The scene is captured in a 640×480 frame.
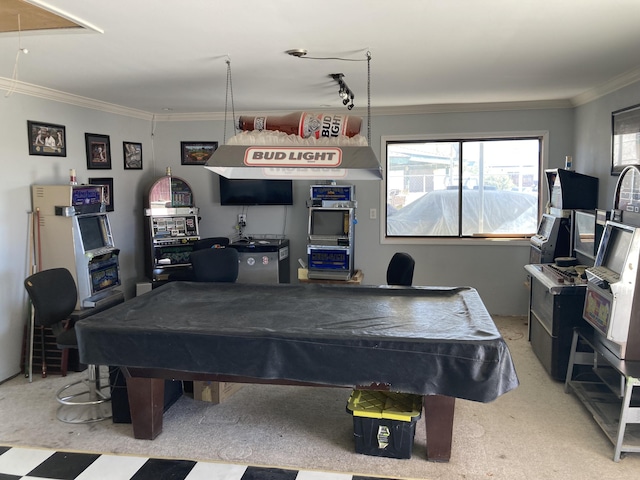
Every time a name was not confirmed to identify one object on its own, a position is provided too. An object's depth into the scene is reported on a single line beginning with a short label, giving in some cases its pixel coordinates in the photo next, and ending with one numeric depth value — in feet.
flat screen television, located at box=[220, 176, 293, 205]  20.51
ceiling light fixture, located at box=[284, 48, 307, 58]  10.93
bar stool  11.82
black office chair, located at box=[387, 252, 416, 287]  13.87
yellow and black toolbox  9.83
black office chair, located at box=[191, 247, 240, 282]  14.97
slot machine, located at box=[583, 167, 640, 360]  10.00
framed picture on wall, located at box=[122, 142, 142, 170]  19.63
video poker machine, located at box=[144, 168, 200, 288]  19.47
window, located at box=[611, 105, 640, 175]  13.09
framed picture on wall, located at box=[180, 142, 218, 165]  21.12
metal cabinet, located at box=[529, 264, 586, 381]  12.85
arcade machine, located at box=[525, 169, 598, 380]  12.97
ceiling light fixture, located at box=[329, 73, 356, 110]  13.56
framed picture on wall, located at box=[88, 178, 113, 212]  18.08
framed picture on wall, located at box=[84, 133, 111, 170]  17.49
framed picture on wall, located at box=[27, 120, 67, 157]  14.87
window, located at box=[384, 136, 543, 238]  19.65
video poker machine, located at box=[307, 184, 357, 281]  18.92
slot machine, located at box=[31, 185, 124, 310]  14.65
